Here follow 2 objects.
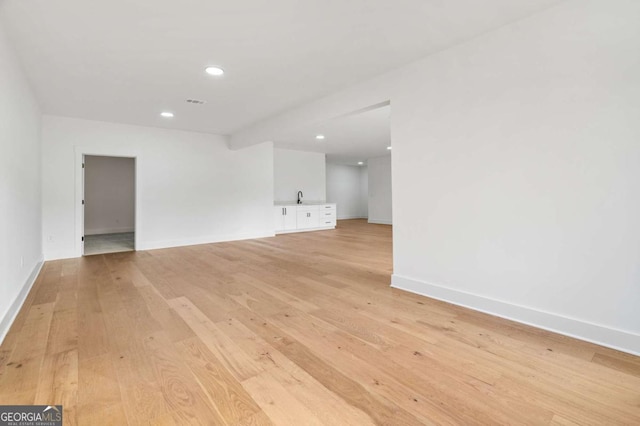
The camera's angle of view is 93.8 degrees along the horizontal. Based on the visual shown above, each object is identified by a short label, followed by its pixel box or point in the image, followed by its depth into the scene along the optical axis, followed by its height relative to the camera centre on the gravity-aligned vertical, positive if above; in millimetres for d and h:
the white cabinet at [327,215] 9180 +52
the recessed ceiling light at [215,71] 3288 +1647
